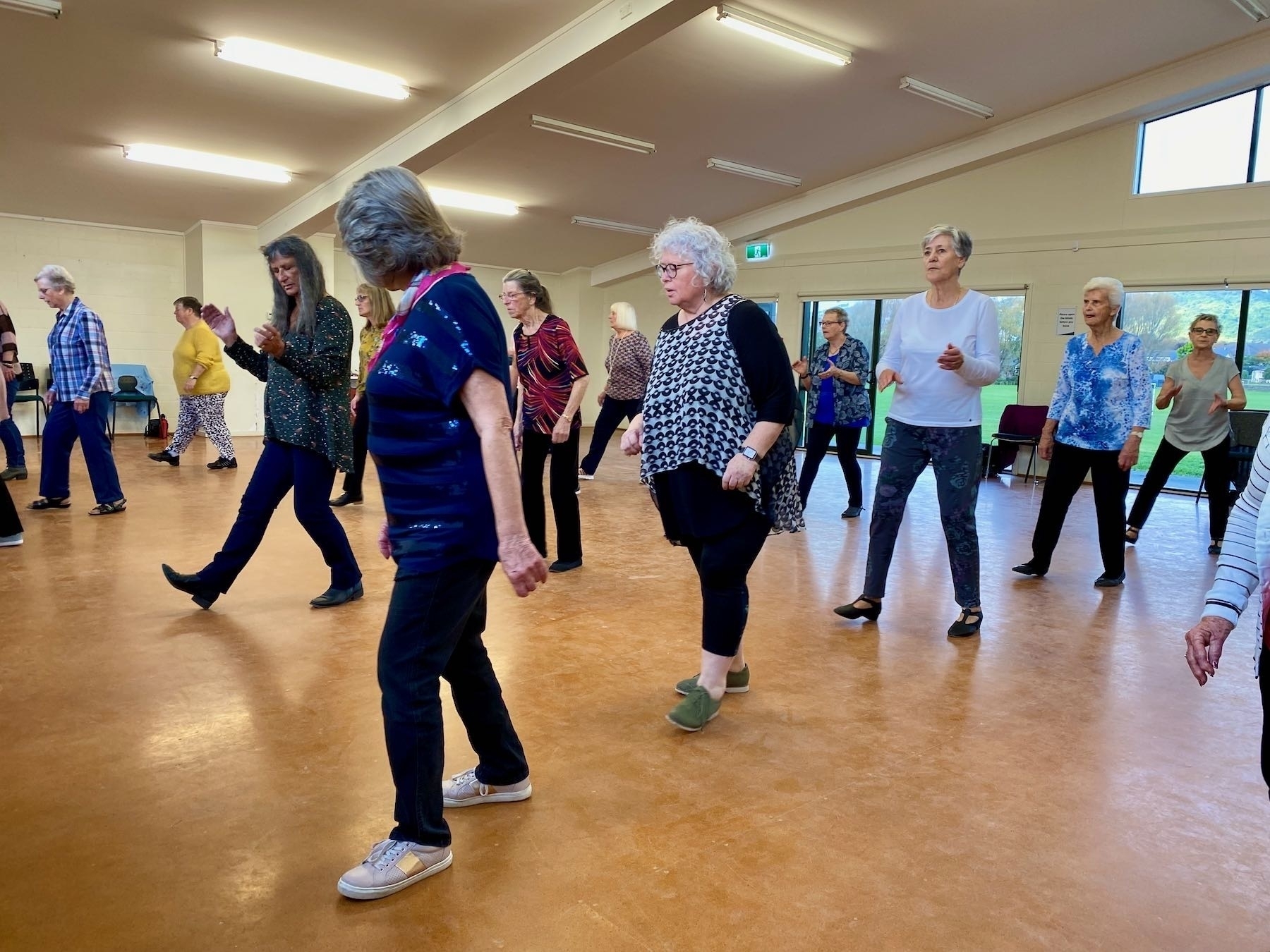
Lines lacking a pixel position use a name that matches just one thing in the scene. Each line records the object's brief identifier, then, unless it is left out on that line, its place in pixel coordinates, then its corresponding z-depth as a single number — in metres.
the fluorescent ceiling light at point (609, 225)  11.58
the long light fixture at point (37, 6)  5.35
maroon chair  9.77
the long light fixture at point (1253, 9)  6.91
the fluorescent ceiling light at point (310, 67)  6.16
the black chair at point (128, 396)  10.83
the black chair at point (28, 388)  10.05
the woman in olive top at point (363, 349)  4.79
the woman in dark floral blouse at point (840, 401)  6.41
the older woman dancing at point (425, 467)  1.58
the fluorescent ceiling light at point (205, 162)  8.50
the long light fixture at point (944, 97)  7.70
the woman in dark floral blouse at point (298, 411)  3.21
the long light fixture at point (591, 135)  7.92
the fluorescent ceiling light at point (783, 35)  6.17
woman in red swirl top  4.18
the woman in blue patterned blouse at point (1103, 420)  4.33
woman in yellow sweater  7.59
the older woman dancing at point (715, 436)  2.33
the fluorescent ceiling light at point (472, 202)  10.38
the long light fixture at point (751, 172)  9.55
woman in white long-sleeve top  3.36
